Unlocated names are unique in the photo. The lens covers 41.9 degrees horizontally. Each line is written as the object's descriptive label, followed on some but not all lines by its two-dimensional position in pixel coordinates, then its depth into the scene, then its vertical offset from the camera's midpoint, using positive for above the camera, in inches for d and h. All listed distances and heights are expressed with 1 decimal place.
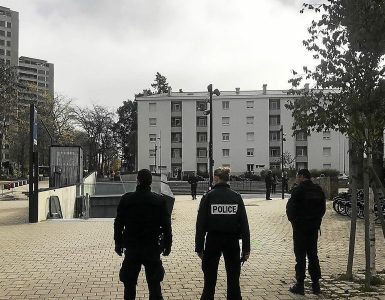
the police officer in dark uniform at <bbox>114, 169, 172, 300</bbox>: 204.5 -29.9
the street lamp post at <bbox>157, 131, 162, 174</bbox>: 3309.5 +100.6
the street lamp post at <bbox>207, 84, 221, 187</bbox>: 987.0 +124.0
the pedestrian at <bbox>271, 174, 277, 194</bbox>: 1619.5 -85.8
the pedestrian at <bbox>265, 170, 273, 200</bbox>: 1149.1 -46.0
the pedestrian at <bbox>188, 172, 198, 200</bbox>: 1198.9 -52.0
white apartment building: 3184.1 +166.0
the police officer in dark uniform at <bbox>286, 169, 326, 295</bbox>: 259.1 -29.5
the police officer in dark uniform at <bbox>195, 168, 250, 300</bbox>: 212.7 -32.0
